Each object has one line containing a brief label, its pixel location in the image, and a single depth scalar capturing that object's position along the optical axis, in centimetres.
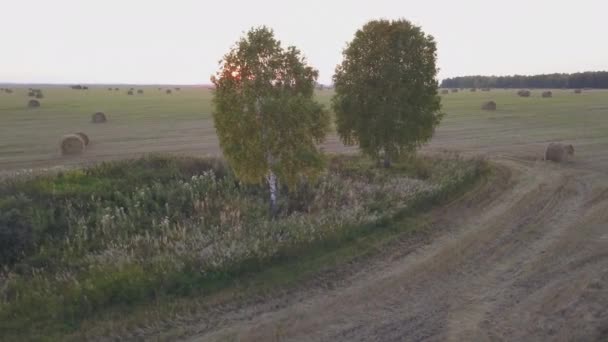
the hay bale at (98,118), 4247
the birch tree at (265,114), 1375
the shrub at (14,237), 1191
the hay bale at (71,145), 2733
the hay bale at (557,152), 2412
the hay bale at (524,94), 7848
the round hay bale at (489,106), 5434
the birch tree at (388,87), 2050
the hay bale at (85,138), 2952
